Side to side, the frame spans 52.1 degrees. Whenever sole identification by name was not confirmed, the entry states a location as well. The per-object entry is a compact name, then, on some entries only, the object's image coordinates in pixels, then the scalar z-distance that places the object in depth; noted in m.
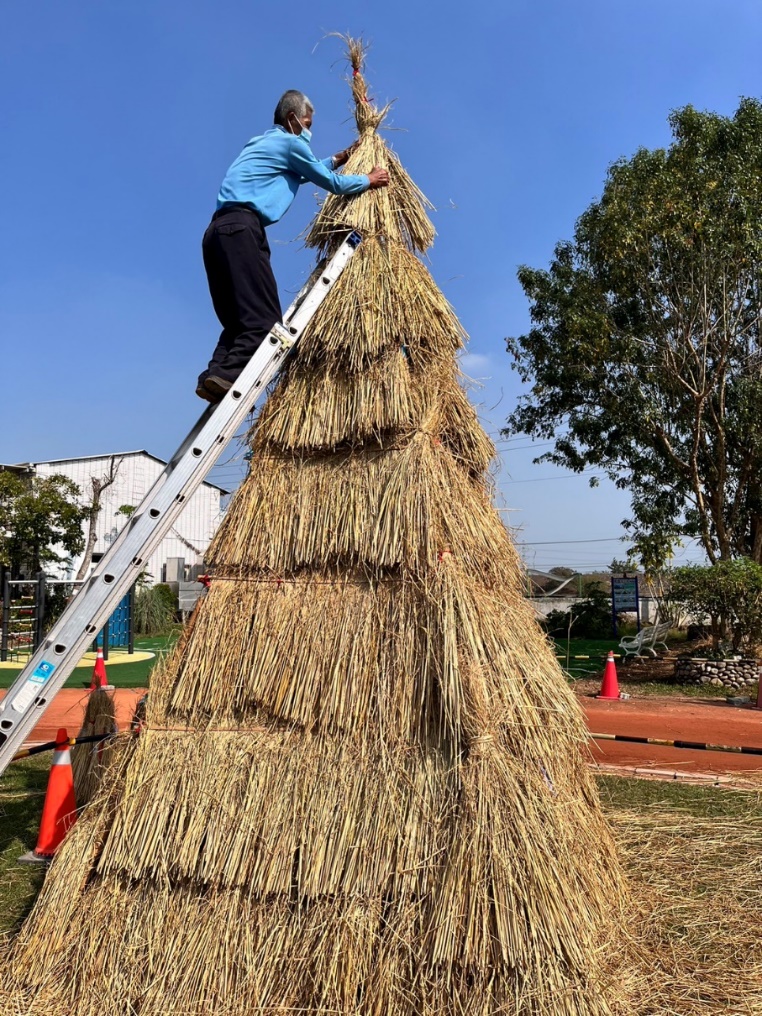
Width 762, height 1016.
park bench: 17.38
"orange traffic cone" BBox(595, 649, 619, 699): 12.43
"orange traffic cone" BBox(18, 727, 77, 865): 5.01
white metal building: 31.66
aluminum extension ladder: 3.31
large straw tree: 3.03
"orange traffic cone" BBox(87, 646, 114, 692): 9.34
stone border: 13.72
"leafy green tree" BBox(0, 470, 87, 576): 20.97
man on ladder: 3.91
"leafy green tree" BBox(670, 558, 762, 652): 14.39
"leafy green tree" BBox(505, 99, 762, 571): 15.64
